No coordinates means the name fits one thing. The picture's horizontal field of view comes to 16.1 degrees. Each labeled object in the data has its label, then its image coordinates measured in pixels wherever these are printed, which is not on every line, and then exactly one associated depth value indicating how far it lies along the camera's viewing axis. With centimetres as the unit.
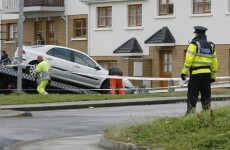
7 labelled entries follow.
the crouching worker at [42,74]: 3091
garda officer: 1589
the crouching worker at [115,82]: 3305
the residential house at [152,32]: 4022
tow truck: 3291
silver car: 3256
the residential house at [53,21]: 4781
